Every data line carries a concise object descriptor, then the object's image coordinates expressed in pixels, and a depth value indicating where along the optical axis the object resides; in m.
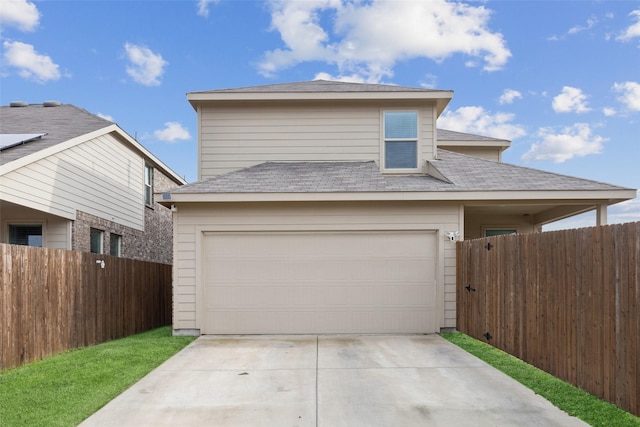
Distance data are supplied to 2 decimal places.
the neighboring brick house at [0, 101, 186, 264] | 9.65
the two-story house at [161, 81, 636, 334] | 9.03
